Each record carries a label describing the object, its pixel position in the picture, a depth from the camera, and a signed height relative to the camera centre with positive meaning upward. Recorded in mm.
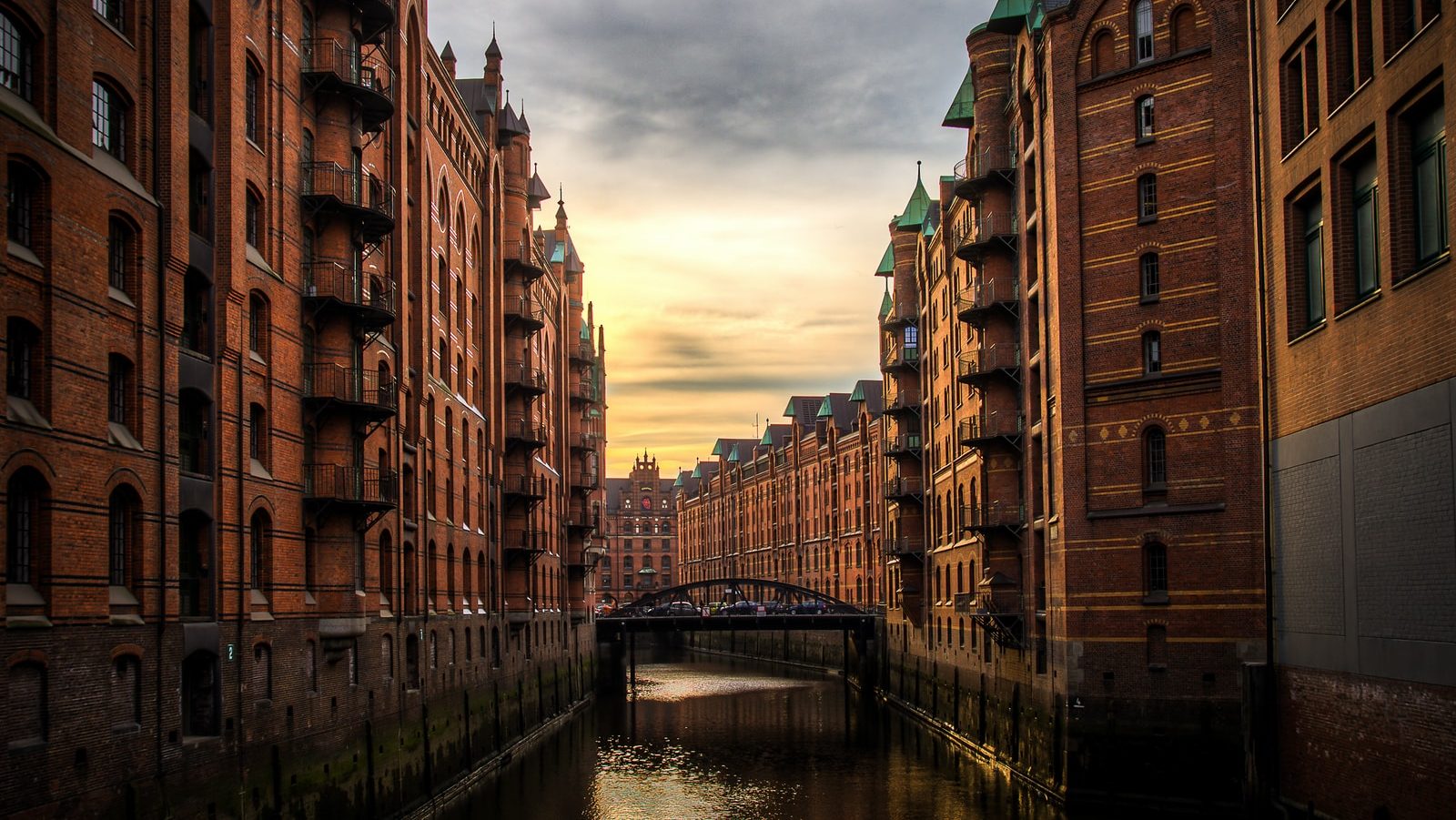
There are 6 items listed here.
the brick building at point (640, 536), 165375 -4746
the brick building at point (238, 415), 18016 +1501
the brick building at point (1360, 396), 17719 +1231
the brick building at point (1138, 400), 31047 +2007
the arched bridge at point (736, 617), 70000 -6474
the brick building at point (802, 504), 85438 -782
